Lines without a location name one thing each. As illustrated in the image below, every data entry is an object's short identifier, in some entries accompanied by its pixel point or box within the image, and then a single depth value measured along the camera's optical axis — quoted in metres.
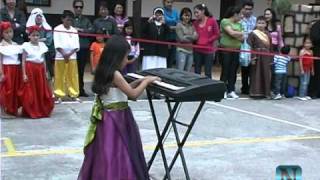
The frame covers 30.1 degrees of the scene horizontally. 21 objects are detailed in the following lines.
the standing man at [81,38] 10.45
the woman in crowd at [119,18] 11.02
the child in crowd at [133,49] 10.59
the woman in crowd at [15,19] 9.84
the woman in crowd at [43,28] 10.12
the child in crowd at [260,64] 10.85
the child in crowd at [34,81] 8.63
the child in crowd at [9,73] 8.59
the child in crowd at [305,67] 11.11
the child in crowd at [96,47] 10.10
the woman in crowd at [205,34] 10.95
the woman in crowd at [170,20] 11.31
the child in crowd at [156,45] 10.72
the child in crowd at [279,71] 11.07
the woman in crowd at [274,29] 11.21
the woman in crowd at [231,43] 10.84
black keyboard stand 5.16
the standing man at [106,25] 10.40
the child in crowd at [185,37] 10.77
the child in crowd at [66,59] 9.74
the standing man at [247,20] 11.06
